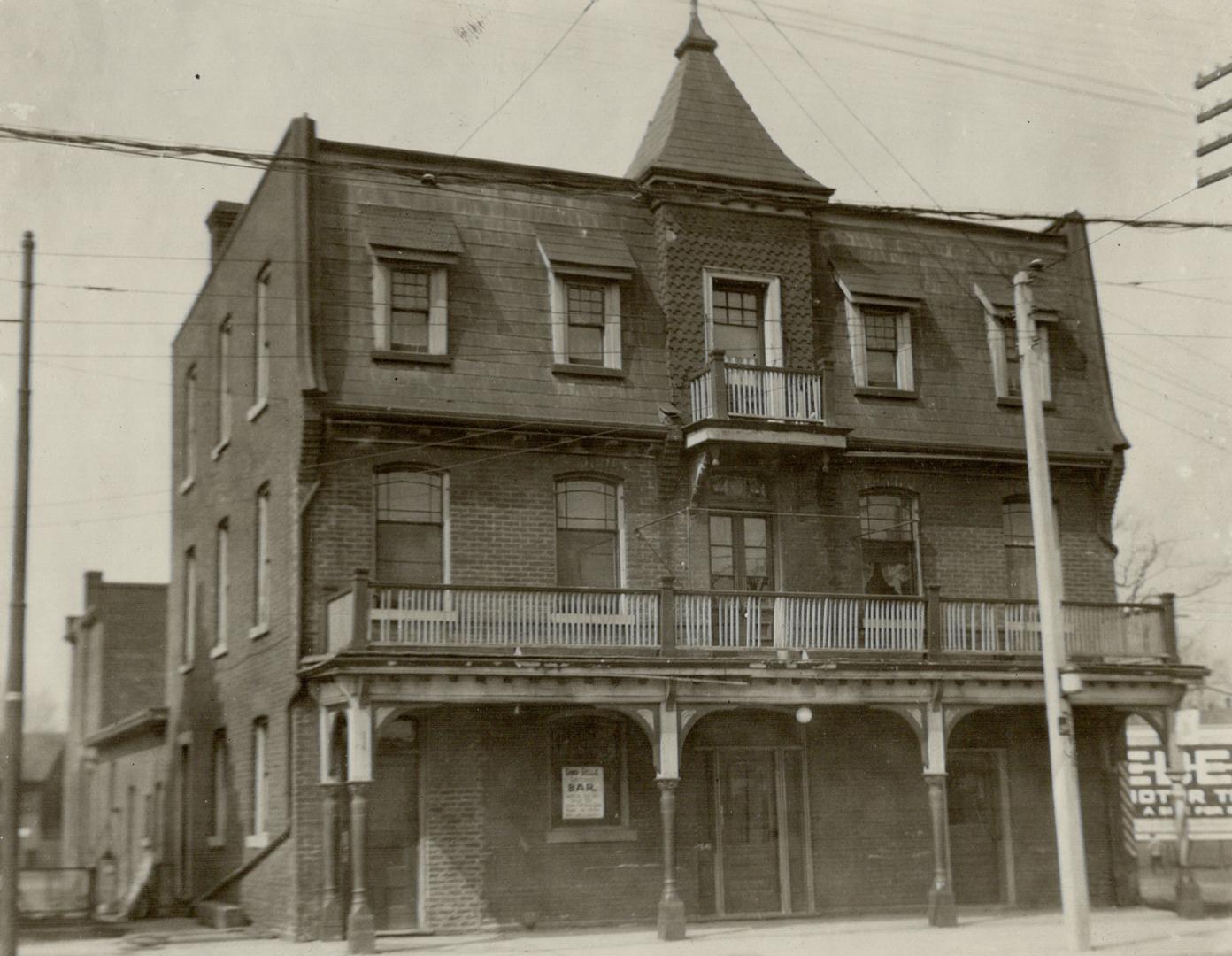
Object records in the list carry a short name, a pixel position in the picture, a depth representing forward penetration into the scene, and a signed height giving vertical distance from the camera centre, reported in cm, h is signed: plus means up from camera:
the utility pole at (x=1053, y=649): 1748 +139
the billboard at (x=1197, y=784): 3650 -58
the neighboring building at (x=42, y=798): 4231 -22
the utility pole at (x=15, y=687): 1534 +109
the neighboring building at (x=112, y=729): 3253 +149
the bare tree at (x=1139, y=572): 5308 +680
